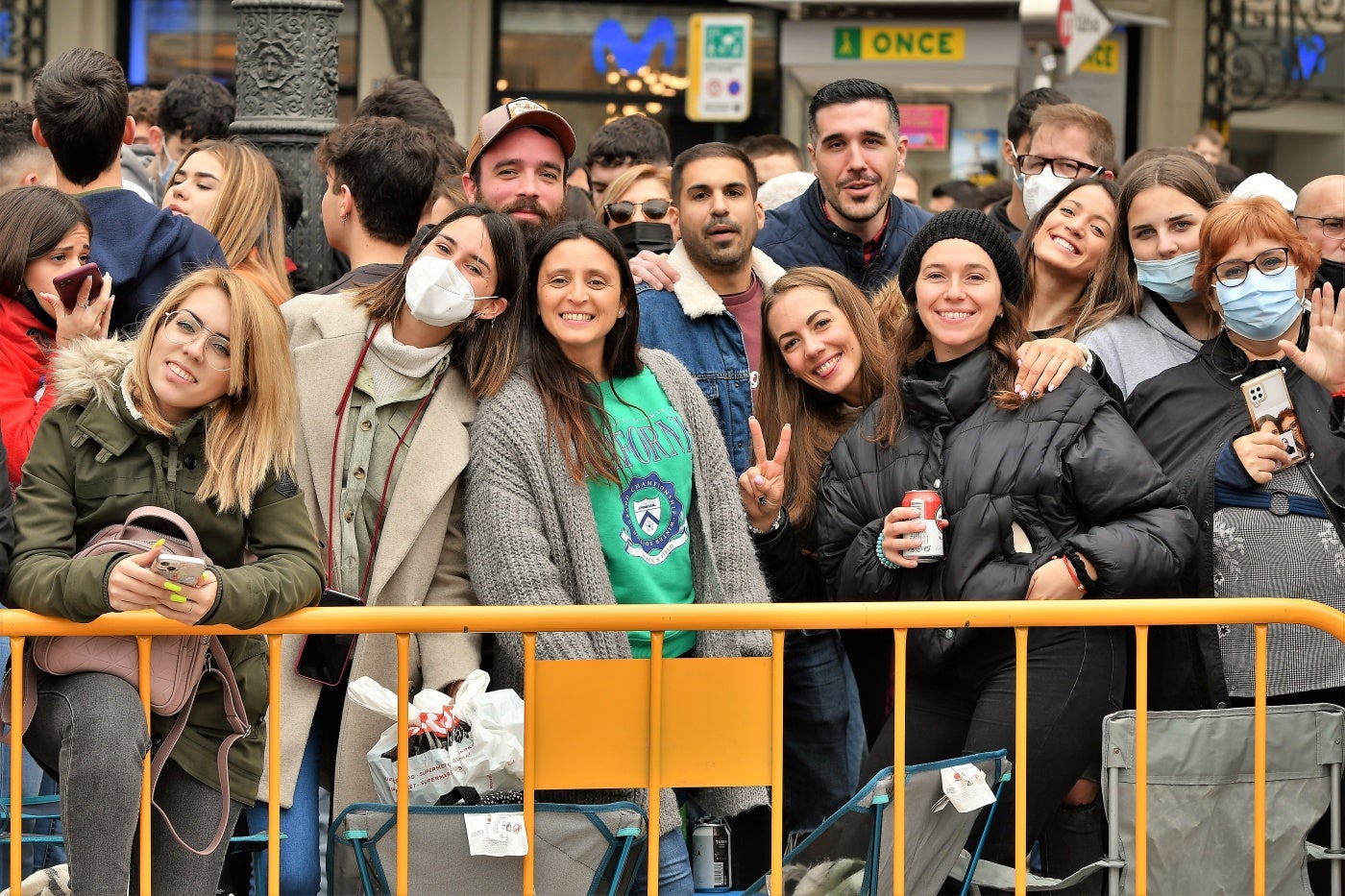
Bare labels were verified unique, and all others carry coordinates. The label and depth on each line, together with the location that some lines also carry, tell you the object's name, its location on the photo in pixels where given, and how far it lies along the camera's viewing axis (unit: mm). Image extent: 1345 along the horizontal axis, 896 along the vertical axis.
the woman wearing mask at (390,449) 8695
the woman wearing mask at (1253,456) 8906
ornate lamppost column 12234
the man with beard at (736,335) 10148
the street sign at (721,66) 24391
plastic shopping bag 8039
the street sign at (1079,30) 21453
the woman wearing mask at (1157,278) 10086
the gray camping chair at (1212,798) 8266
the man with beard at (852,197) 11930
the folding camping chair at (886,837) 8016
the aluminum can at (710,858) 9219
